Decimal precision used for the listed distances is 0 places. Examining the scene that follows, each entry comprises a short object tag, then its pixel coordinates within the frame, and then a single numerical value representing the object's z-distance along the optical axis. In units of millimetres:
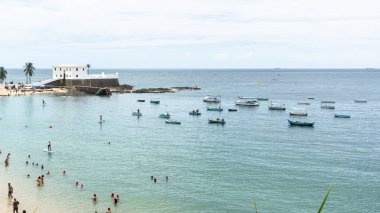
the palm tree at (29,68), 180875
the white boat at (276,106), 124162
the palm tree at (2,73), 174450
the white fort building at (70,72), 165750
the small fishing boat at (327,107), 130775
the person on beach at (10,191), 43428
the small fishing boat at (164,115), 102562
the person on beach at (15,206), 38500
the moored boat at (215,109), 118425
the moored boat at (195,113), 109562
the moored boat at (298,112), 112938
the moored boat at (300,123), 92500
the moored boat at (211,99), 143750
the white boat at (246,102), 134375
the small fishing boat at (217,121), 94875
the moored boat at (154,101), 136125
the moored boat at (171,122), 93938
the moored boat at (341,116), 108875
